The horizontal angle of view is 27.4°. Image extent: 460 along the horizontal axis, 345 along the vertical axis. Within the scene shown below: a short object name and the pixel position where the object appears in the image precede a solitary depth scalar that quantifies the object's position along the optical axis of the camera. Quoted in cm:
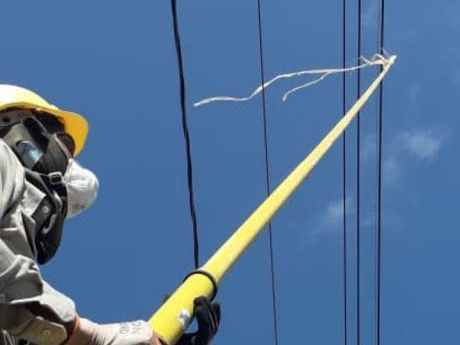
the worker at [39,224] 268
